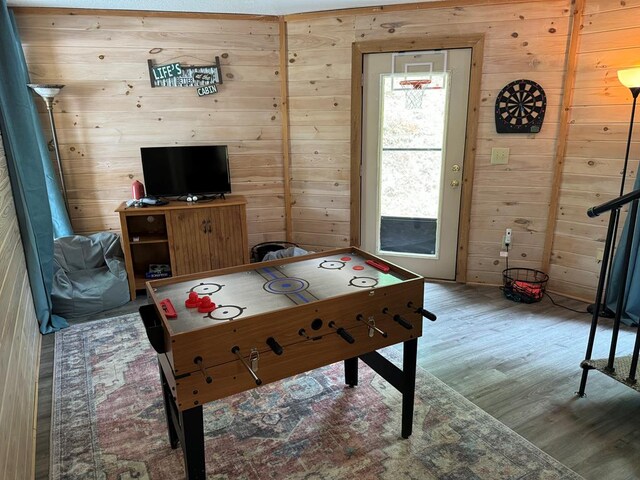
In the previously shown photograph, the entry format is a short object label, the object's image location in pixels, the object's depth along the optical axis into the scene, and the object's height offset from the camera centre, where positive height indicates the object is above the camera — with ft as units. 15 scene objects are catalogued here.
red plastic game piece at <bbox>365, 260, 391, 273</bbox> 6.82 -1.96
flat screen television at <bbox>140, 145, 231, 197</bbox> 12.28 -0.81
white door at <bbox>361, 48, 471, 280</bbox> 12.04 -0.49
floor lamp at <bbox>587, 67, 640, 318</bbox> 9.20 +0.97
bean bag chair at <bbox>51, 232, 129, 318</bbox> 11.09 -3.47
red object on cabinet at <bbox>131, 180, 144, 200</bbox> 12.32 -1.32
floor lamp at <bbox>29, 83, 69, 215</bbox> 11.05 +1.09
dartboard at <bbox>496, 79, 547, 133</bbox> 11.40 +0.77
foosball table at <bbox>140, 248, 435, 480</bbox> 4.89 -2.19
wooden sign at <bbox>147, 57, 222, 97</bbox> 12.60 +1.86
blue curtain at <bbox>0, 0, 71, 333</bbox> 9.25 -0.70
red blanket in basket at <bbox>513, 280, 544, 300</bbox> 11.67 -3.96
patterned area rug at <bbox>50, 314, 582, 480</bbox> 6.16 -4.49
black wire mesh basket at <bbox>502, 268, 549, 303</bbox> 11.69 -3.93
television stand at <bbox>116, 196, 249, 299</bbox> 11.96 -2.62
